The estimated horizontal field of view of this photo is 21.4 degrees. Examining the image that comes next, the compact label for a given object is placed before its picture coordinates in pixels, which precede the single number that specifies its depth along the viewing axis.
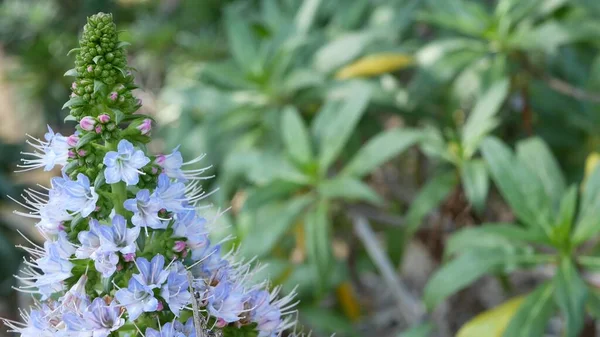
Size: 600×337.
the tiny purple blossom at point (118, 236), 0.42
